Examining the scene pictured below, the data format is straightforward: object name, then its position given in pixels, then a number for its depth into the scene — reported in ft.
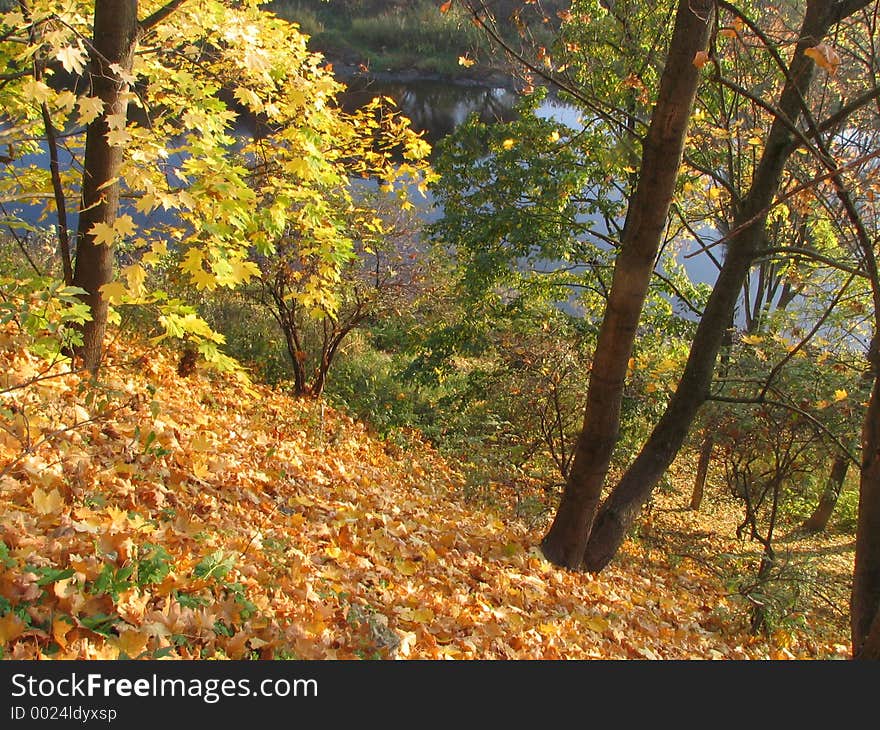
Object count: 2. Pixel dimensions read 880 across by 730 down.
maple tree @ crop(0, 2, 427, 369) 11.52
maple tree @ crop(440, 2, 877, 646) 12.00
